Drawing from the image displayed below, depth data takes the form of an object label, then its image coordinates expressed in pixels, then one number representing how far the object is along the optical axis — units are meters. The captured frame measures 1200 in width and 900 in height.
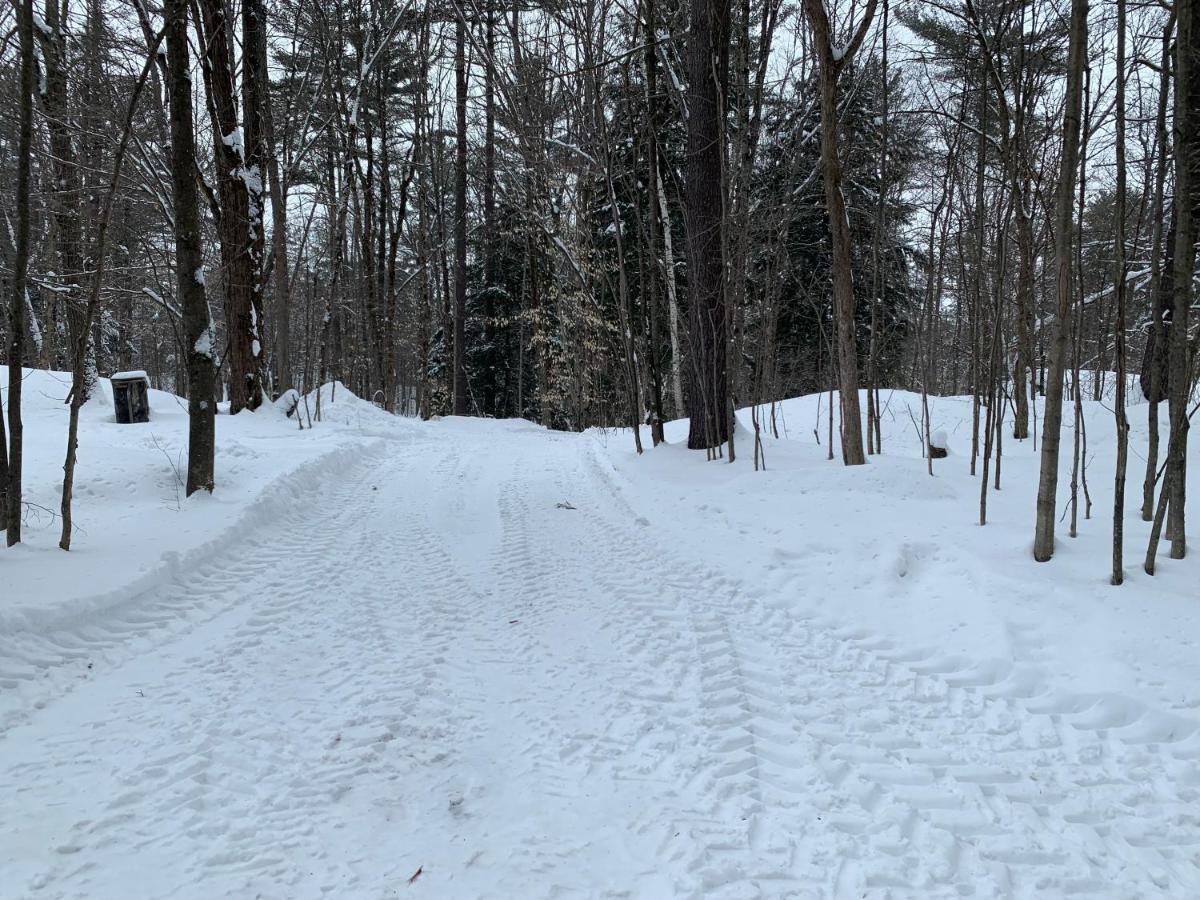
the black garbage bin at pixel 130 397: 9.70
